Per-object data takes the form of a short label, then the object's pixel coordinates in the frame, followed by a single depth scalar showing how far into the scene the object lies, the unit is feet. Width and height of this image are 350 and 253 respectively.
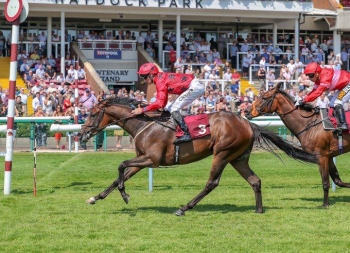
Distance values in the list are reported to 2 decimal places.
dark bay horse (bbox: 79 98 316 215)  32.22
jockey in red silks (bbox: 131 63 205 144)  32.24
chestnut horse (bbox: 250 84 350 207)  35.55
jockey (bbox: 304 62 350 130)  35.60
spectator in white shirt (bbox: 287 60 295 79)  95.07
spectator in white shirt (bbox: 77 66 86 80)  88.84
